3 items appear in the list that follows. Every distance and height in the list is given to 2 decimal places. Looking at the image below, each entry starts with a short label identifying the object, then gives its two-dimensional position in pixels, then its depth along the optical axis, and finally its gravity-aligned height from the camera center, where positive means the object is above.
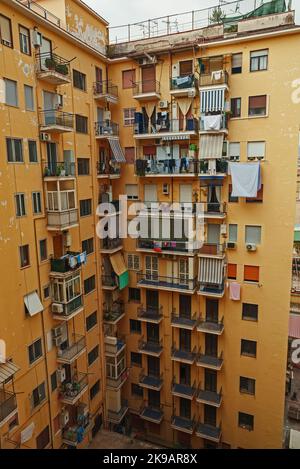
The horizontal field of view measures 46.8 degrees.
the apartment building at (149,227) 16.19 -2.84
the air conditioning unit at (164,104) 20.86 +4.17
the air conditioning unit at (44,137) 16.56 +1.84
